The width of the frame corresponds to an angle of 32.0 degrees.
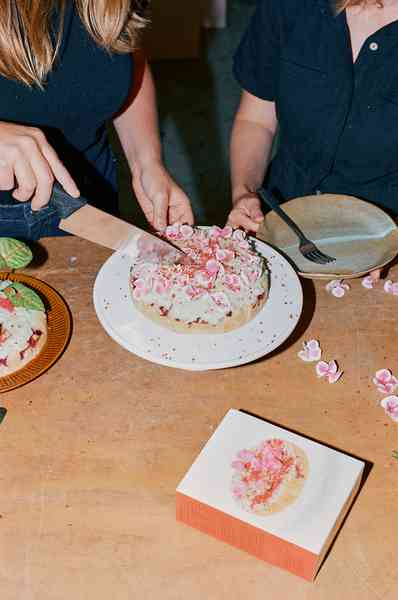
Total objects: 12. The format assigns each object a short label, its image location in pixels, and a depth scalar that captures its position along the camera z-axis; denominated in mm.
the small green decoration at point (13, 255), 1149
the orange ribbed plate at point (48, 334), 1094
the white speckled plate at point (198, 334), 1069
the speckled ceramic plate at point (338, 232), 1284
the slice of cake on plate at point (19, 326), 1091
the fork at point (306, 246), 1291
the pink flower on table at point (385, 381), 1108
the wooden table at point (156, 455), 882
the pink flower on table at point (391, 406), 1071
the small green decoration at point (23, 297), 1132
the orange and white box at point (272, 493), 858
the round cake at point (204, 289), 1107
